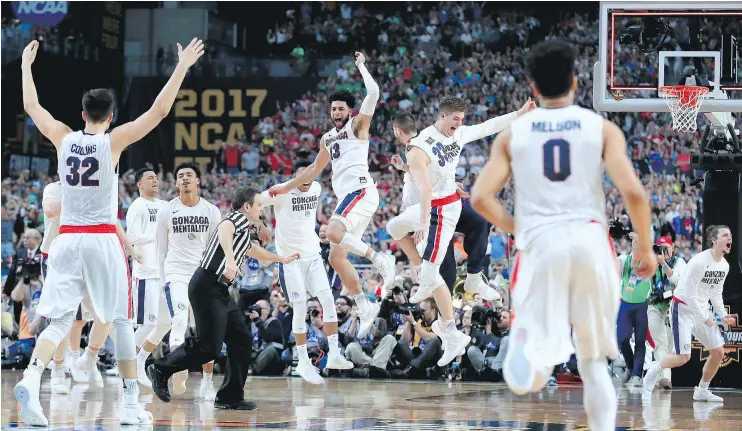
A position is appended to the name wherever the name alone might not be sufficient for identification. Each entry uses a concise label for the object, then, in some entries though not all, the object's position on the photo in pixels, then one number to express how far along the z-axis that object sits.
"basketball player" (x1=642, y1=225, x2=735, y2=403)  14.28
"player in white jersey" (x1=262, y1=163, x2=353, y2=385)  15.08
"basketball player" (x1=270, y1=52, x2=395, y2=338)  12.81
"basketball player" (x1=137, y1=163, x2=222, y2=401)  13.31
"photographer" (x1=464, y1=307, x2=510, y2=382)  17.11
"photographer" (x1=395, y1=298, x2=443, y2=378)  17.23
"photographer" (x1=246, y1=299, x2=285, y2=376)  18.02
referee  11.33
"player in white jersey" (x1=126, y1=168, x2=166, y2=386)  14.77
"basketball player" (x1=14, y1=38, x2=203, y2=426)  9.42
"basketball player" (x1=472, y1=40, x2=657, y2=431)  6.47
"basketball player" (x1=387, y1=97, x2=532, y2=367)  11.57
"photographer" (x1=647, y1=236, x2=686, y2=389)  16.20
